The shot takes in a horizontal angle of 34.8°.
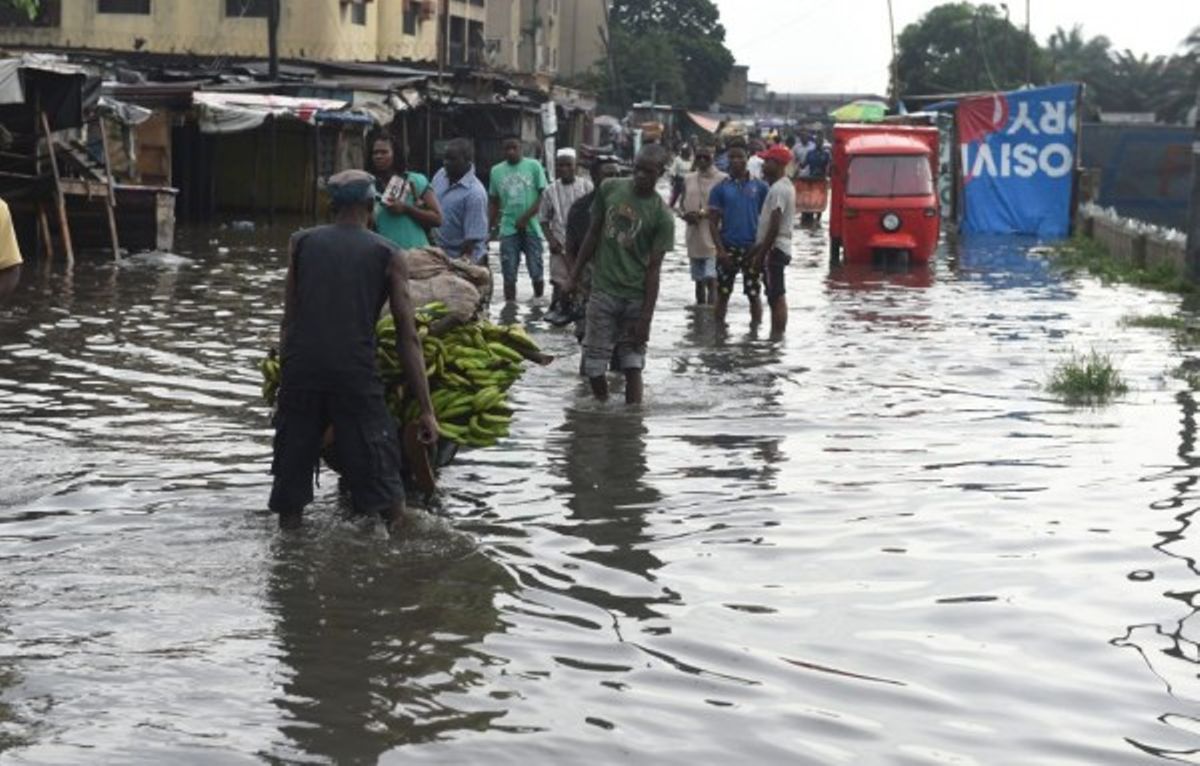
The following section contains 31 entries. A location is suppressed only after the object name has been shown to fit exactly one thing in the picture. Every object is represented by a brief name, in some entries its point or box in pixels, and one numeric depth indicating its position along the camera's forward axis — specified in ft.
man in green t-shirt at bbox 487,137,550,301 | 54.44
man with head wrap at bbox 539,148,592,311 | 49.93
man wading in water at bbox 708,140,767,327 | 52.85
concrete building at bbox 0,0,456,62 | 163.22
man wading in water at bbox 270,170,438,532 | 24.22
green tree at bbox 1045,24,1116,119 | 326.44
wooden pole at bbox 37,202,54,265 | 71.82
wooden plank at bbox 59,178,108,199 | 73.51
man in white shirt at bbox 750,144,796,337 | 50.55
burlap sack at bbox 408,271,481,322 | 28.27
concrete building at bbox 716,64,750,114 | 424.87
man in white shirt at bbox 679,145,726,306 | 56.29
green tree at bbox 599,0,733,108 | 297.96
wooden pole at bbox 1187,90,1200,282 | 62.95
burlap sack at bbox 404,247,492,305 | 29.01
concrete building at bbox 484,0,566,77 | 253.03
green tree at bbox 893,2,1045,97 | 316.81
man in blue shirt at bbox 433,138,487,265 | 43.78
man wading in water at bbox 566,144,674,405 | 35.83
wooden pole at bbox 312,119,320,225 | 108.37
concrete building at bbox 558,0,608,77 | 309.63
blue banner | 106.11
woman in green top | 37.04
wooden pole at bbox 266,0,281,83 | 119.24
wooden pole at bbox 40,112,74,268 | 70.59
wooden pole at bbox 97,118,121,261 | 74.79
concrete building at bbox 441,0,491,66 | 214.07
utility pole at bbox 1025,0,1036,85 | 179.83
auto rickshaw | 84.07
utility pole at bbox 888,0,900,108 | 197.50
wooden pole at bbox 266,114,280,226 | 110.22
